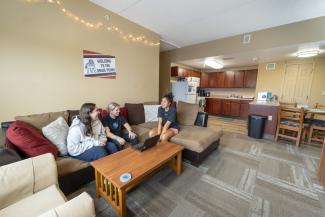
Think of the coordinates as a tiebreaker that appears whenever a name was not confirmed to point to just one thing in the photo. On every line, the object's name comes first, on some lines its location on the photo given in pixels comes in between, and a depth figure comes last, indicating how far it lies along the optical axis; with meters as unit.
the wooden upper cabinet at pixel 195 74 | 6.13
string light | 2.02
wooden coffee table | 1.25
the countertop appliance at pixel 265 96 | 3.97
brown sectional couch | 1.52
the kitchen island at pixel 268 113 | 3.44
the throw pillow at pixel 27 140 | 1.37
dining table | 1.83
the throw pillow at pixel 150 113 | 3.16
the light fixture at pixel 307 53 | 3.27
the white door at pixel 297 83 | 4.29
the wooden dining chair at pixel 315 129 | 3.05
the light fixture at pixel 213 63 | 4.71
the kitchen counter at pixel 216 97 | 6.50
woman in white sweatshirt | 1.71
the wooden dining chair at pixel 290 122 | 2.96
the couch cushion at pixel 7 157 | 1.07
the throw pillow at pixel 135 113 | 2.89
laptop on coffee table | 1.76
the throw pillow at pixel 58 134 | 1.69
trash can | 3.45
